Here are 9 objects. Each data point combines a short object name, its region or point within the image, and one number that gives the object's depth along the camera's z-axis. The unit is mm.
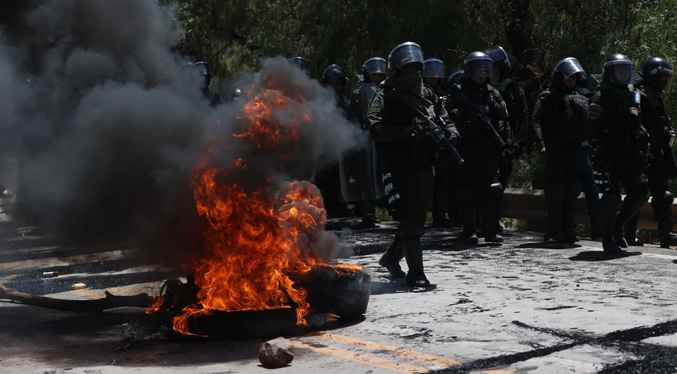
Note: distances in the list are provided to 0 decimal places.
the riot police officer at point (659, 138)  10398
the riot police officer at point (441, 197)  13469
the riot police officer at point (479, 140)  11117
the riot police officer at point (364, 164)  13141
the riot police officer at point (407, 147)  8352
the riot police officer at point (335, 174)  14000
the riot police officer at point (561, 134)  11039
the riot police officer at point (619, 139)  10000
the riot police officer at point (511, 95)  12109
